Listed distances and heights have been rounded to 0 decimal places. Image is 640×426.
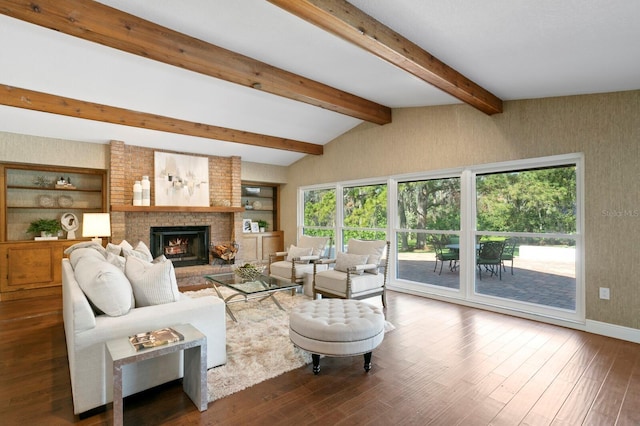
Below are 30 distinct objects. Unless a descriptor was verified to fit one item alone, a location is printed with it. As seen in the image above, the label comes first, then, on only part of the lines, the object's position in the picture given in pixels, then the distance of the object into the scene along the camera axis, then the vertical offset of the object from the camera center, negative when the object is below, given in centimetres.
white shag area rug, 251 -126
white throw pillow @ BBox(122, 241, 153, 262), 367 -44
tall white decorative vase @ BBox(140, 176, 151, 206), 589 +44
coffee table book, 204 -79
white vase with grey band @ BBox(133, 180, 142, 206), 581 +38
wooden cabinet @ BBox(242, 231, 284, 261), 757 -71
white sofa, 209 -86
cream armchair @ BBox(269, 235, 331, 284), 512 -75
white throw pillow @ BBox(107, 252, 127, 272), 298 -42
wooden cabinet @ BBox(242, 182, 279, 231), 816 +29
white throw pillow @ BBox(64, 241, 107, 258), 372 -36
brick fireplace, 568 +17
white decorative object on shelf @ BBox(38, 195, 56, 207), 548 +25
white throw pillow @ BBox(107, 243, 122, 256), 380 -39
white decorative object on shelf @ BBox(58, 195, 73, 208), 565 +26
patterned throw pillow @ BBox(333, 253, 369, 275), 452 -66
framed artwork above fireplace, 619 +69
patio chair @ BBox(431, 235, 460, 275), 497 -63
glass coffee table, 376 -86
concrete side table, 188 -88
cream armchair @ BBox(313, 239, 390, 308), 426 -83
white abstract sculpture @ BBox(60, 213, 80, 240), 562 -14
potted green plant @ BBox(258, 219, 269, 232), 820 -27
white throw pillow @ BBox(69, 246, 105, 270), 305 -37
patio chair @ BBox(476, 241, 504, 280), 452 -62
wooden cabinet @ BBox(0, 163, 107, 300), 501 +9
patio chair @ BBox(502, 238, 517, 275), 436 -51
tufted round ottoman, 256 -94
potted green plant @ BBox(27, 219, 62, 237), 540 -18
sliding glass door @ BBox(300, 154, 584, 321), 393 -27
